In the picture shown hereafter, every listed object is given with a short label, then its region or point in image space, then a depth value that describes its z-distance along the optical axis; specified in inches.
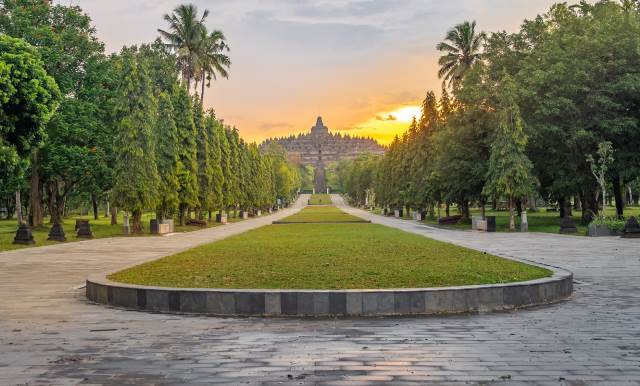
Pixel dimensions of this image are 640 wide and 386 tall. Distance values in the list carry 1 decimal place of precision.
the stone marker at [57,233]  1229.4
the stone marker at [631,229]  1157.1
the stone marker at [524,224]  1435.8
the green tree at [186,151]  1775.3
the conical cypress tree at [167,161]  1610.7
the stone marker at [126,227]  1467.8
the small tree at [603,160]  1350.9
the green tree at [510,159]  1494.8
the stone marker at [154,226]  1493.8
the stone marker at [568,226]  1325.0
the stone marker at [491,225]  1463.8
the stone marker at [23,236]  1122.7
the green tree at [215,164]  2084.9
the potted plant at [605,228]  1220.5
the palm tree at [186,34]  2327.8
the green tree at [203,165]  2012.8
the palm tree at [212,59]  2410.4
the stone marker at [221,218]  2220.7
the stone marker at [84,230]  1328.7
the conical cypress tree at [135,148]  1470.2
